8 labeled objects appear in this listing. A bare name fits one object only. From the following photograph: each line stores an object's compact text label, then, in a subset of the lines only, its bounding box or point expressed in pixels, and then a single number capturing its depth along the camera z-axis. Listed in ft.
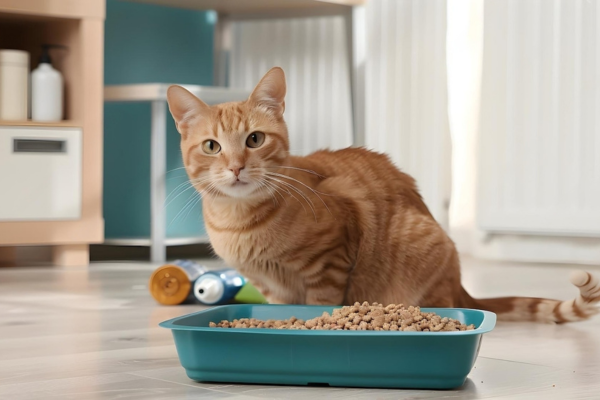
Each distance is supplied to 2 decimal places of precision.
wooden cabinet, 8.38
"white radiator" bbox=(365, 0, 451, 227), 9.95
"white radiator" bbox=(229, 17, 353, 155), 10.91
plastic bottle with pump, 8.57
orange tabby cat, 4.20
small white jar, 8.41
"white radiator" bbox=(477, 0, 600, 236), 8.71
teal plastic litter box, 3.18
